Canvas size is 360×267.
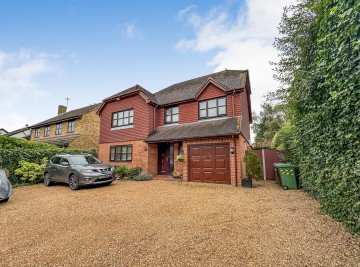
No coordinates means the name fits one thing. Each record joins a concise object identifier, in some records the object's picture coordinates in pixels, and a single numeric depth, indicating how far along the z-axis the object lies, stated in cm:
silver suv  899
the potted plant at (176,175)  1201
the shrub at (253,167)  928
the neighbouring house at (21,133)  2984
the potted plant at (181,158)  1180
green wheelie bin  876
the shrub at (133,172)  1278
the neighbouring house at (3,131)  3328
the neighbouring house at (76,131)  1854
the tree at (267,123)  3063
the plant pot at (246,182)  946
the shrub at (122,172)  1298
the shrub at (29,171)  1109
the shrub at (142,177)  1212
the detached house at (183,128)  1062
